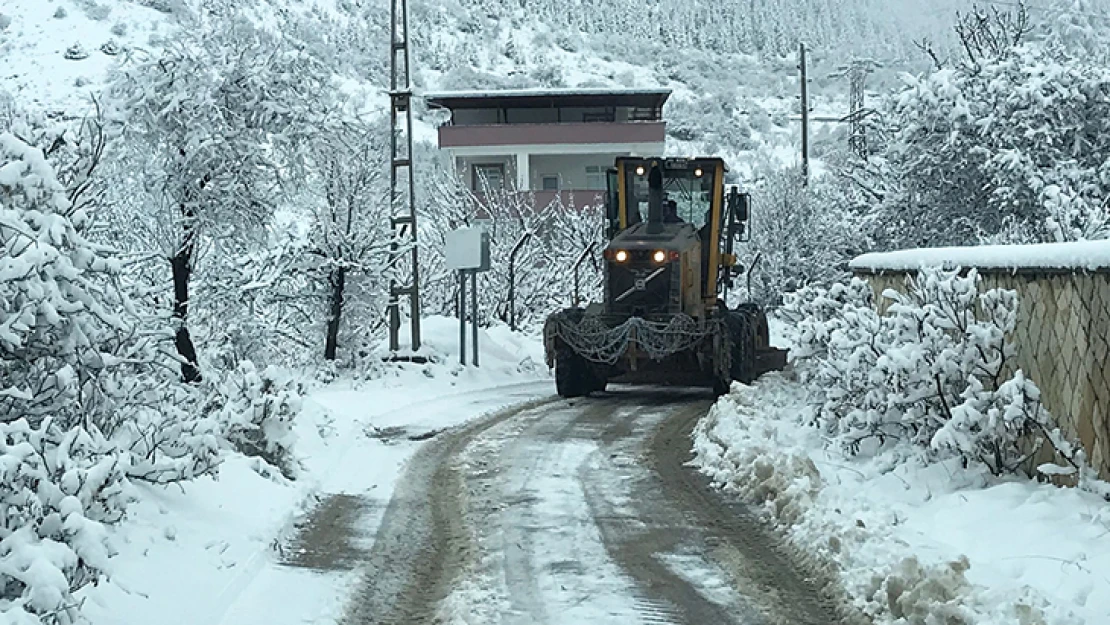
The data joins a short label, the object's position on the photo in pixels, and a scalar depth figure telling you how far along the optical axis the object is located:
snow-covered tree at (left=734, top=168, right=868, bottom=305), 37.41
